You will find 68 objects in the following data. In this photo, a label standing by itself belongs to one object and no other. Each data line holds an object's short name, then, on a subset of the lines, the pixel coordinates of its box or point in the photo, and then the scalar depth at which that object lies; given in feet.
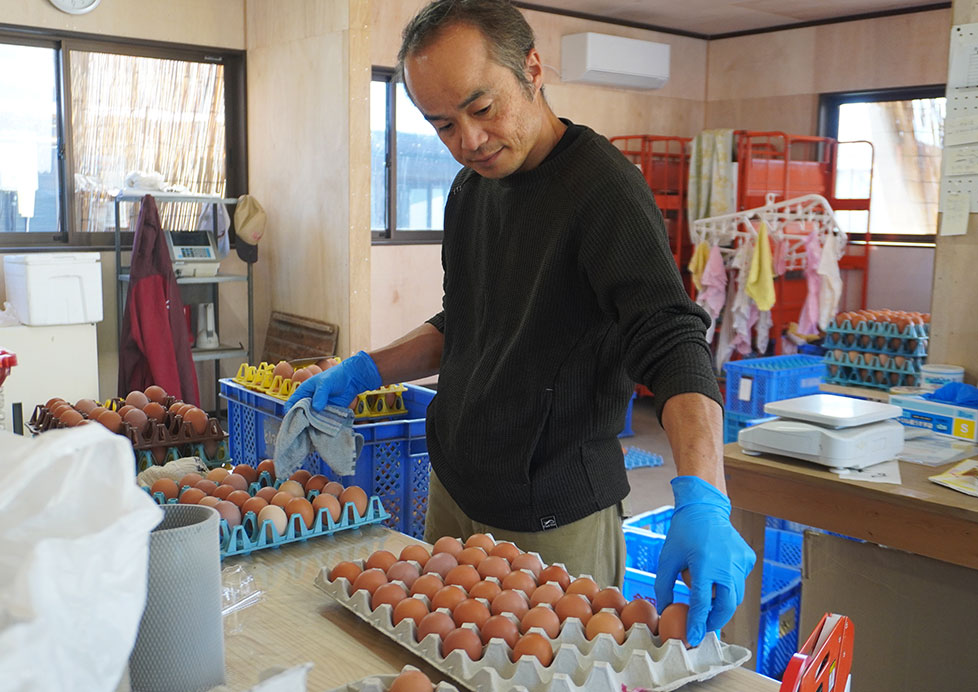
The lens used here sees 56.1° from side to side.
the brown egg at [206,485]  5.70
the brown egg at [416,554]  4.71
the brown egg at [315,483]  5.87
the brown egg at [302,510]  5.45
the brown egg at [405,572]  4.48
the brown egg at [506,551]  4.67
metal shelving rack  16.71
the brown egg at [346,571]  4.58
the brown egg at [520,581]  4.24
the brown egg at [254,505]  5.41
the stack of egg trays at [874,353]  13.52
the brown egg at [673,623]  3.77
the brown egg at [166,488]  5.71
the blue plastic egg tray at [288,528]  5.18
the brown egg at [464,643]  3.78
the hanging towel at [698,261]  21.07
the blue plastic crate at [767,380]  14.92
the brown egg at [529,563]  4.49
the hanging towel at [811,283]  19.76
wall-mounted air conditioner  23.13
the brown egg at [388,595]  4.26
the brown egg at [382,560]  4.65
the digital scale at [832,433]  7.81
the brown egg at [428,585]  4.30
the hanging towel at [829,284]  19.51
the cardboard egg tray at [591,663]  3.51
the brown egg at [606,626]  3.81
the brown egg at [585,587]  4.17
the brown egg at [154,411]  7.50
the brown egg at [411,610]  4.09
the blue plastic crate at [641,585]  8.38
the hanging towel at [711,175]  22.25
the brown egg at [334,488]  5.77
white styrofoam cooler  14.94
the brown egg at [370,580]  4.44
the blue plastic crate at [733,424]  15.58
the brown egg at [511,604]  4.03
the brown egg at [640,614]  3.89
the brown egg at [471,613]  3.98
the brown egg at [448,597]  4.14
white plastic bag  2.30
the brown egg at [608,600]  4.07
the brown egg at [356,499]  5.70
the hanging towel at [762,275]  19.34
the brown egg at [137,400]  7.76
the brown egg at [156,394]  8.24
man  4.65
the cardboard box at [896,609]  7.16
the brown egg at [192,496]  5.41
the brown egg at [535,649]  3.67
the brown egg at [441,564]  4.52
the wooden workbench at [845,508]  7.04
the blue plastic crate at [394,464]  6.77
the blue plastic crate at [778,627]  9.06
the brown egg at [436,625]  3.95
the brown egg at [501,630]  3.83
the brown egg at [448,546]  4.73
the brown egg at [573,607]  3.97
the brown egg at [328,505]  5.56
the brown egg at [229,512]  5.28
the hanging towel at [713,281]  20.71
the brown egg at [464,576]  4.38
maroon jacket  16.11
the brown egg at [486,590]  4.17
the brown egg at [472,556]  4.57
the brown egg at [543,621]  3.85
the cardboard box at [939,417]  8.83
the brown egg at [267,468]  6.19
